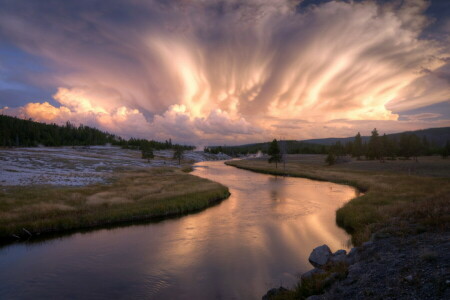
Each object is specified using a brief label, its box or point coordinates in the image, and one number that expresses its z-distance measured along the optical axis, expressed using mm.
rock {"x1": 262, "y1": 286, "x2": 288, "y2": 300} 12594
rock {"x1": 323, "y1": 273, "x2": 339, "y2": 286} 11898
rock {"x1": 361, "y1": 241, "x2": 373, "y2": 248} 16042
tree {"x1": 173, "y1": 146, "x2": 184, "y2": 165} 122650
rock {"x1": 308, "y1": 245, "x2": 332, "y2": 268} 16570
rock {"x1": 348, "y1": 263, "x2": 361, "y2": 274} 12530
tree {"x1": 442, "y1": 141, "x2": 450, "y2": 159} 96038
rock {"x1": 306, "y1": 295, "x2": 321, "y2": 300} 10653
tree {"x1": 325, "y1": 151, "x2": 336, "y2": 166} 96356
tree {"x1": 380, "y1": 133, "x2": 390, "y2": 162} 93062
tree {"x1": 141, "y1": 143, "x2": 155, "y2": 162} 101812
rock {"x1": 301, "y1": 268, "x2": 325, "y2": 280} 13962
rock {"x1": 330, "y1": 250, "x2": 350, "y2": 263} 15203
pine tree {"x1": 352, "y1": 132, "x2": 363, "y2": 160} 118812
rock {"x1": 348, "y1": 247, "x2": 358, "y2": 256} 15616
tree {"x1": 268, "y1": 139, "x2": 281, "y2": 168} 92106
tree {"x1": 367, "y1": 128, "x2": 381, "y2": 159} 94644
